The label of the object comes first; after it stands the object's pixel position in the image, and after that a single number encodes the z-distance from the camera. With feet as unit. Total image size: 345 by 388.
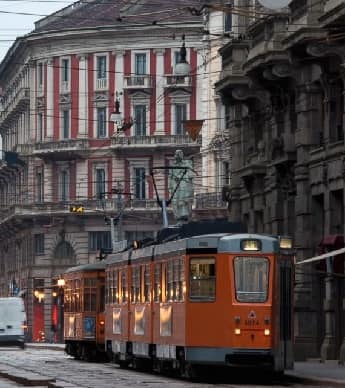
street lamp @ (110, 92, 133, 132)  261.87
